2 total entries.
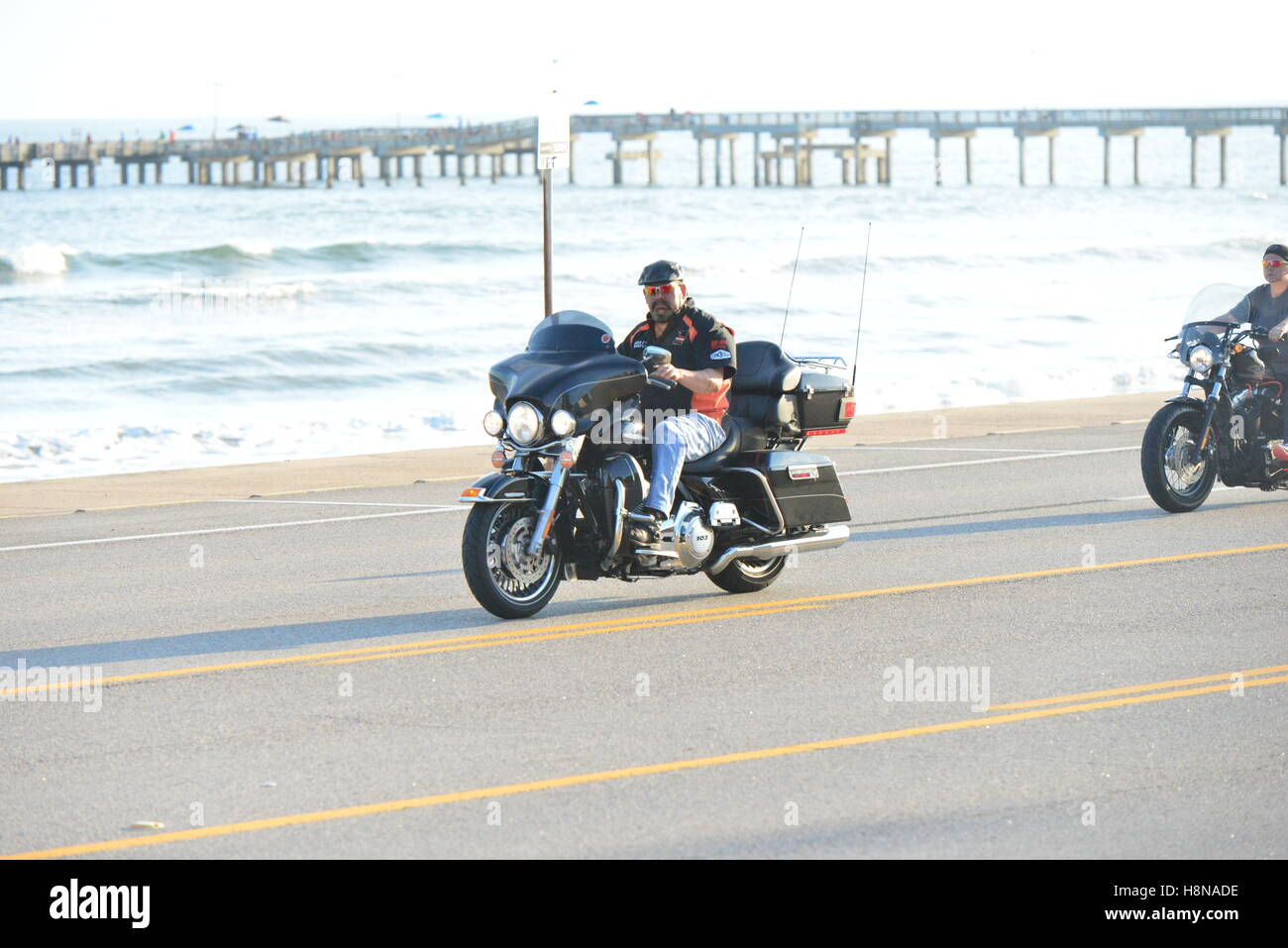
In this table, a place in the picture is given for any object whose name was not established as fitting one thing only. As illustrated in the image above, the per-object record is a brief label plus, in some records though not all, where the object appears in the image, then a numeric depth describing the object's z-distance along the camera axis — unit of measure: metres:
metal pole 17.62
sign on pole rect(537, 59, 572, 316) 16.94
